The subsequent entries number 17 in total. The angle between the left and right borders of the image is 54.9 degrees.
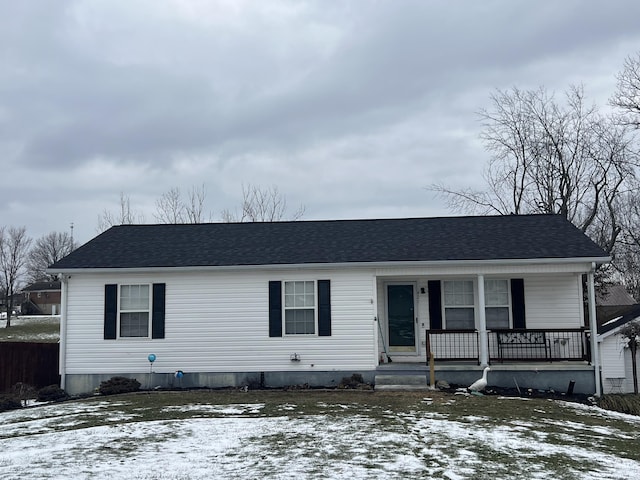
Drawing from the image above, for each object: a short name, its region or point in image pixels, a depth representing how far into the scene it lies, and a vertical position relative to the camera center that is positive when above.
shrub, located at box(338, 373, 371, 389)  14.12 -1.72
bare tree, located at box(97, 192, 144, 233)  34.16 +5.03
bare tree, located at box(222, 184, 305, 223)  33.47 +5.22
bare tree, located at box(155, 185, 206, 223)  33.30 +5.07
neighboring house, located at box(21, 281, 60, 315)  65.50 +2.01
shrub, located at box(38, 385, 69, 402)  14.52 -1.95
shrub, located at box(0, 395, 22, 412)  13.15 -1.97
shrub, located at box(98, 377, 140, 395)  14.23 -1.73
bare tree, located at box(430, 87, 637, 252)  27.64 +6.34
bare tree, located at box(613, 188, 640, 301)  35.56 +2.93
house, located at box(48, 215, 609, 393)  14.65 -0.11
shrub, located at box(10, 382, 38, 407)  14.71 -1.94
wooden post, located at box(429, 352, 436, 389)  13.82 -1.45
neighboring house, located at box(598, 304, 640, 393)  16.77 -1.57
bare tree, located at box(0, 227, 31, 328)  47.72 +3.79
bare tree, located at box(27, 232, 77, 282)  67.06 +6.89
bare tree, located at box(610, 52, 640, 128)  24.85 +8.02
